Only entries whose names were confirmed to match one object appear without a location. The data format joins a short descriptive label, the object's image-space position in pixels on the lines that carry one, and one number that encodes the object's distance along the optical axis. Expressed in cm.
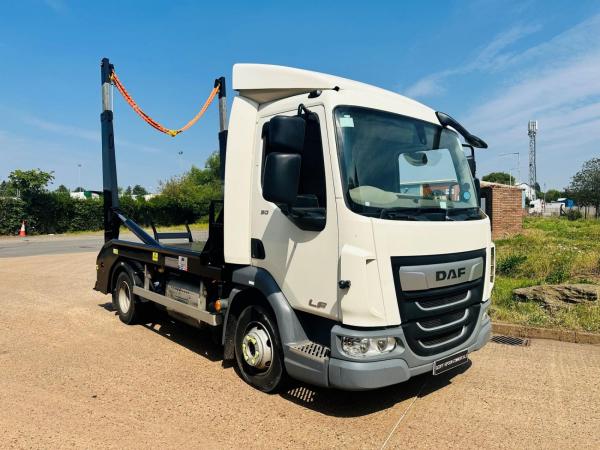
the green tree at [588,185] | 4671
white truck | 342
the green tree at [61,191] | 2983
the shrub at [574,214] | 4032
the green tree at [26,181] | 2781
